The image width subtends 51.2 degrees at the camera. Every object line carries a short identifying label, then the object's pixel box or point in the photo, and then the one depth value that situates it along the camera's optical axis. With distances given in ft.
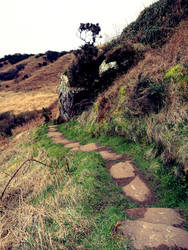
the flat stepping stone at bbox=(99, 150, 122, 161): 15.98
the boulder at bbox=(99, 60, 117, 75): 27.81
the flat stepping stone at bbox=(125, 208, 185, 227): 8.57
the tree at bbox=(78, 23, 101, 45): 34.47
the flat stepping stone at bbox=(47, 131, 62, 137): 27.36
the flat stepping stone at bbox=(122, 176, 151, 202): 10.87
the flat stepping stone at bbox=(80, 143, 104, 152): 18.76
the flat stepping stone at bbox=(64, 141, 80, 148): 20.85
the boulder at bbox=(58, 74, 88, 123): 30.32
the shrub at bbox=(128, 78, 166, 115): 17.66
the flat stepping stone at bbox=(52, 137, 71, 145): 23.14
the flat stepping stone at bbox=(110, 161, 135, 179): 13.17
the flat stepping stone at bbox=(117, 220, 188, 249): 6.84
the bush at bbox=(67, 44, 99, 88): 30.40
